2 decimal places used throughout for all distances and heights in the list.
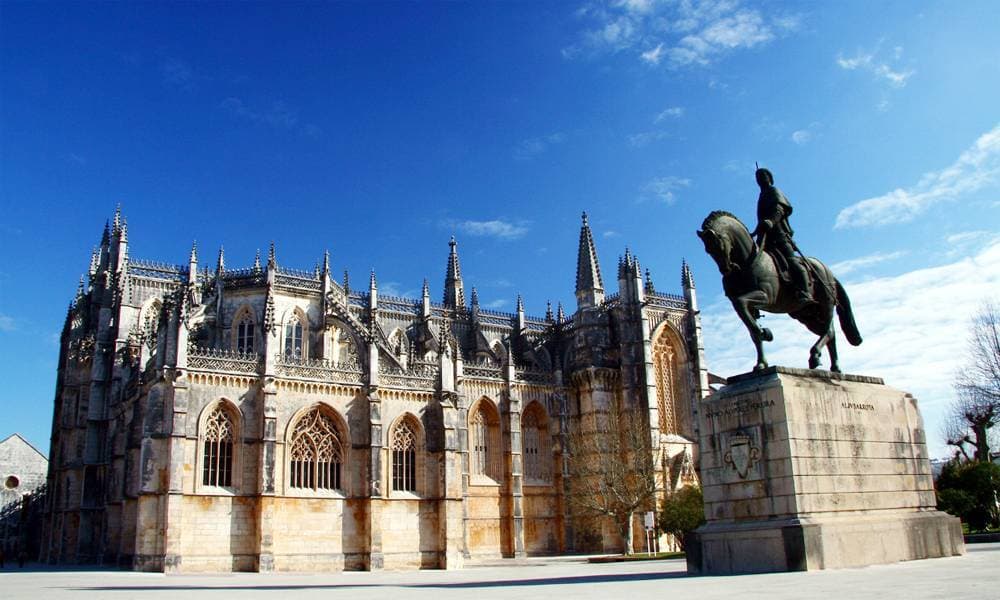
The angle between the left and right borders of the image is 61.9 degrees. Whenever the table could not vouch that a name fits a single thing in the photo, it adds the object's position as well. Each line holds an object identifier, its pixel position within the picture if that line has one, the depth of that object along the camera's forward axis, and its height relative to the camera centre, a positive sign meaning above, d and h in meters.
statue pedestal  14.66 +0.35
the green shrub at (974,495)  31.89 -0.04
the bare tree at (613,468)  44.88 +2.14
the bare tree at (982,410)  37.81 +4.06
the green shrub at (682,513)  40.12 -0.44
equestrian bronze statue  16.14 +4.45
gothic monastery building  34.12 +4.96
